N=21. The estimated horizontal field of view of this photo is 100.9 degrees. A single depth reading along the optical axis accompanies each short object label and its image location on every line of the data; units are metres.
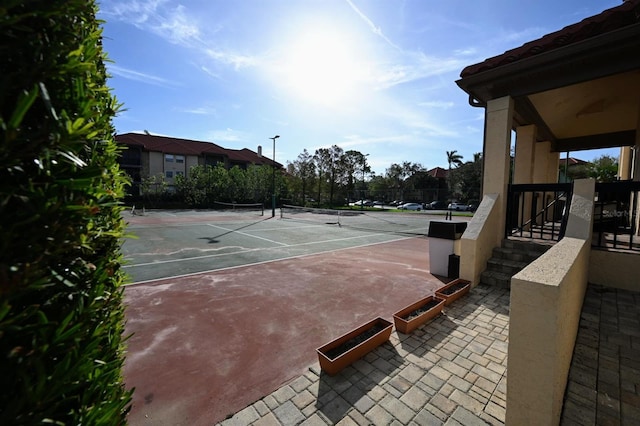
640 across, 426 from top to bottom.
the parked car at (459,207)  40.22
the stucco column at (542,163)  9.79
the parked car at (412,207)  41.24
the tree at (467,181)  45.19
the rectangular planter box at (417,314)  3.90
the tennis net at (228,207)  34.47
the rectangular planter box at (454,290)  4.85
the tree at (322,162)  41.44
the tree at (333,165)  41.38
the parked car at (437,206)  44.03
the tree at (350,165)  42.12
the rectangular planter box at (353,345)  3.05
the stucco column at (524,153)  8.30
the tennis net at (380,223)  15.88
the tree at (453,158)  57.41
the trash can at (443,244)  6.60
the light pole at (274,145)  24.47
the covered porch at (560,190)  2.02
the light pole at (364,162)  43.28
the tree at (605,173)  12.82
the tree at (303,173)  41.78
